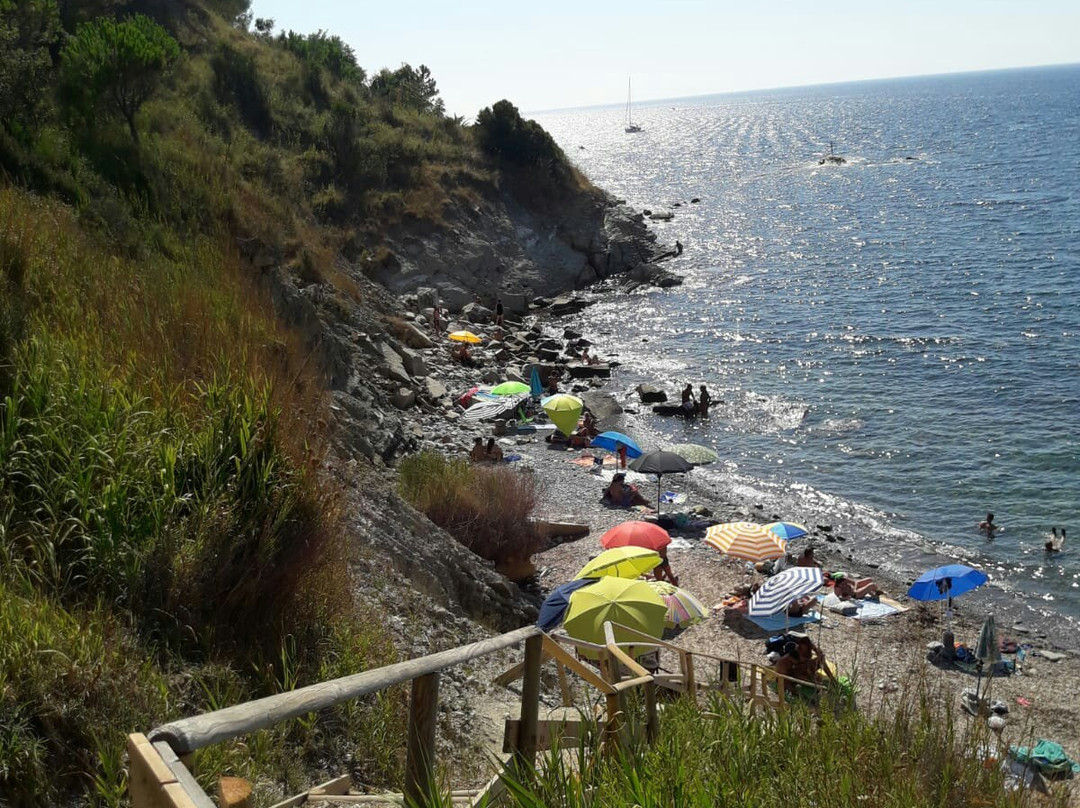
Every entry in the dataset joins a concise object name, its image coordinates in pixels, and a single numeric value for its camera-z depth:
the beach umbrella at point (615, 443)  24.66
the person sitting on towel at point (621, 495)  23.41
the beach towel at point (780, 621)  16.47
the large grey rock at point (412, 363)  27.97
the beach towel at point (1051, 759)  11.28
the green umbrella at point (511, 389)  28.25
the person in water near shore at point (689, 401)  30.91
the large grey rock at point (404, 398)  25.16
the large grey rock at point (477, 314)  39.94
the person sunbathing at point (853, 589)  18.56
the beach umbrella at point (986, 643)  14.25
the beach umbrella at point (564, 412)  26.67
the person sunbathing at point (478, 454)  22.84
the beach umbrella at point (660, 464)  21.86
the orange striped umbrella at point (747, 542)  17.88
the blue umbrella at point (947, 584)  17.06
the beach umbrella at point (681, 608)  14.27
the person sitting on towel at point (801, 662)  11.93
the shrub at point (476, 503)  15.49
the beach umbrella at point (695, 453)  23.95
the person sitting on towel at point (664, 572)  17.62
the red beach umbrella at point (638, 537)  17.56
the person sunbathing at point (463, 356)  33.19
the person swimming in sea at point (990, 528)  21.56
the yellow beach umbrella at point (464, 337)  34.00
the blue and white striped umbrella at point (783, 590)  15.12
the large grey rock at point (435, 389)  27.50
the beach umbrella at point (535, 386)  30.66
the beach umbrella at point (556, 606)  13.13
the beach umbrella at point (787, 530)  19.47
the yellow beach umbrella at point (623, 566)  15.12
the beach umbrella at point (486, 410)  26.66
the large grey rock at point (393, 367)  25.73
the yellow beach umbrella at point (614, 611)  11.61
